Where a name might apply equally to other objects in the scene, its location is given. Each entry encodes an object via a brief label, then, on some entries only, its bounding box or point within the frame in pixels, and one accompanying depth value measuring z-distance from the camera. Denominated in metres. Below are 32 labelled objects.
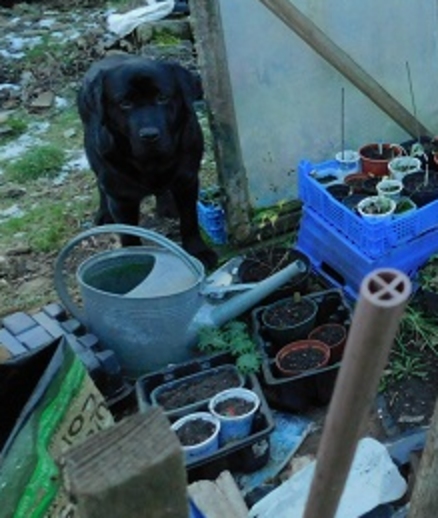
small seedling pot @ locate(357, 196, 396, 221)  3.35
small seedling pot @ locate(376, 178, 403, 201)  3.47
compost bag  1.94
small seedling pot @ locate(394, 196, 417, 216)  3.43
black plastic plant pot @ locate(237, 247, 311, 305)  3.39
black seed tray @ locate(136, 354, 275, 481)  2.61
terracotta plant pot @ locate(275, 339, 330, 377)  2.91
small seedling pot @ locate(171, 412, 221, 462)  2.58
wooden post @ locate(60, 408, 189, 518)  0.90
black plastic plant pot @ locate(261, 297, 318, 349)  3.08
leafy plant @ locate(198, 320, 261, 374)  2.94
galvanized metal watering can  2.94
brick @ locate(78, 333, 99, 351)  2.99
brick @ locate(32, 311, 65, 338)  3.04
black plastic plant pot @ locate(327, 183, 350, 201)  3.58
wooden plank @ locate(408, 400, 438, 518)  1.47
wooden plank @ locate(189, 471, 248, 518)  2.39
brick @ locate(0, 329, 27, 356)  2.89
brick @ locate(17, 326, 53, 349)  2.95
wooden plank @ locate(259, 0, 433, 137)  3.58
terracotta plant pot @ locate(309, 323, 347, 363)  2.99
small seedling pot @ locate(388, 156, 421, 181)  3.69
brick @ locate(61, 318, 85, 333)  3.08
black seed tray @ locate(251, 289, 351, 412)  2.84
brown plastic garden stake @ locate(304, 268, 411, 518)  0.79
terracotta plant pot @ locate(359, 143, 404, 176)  3.78
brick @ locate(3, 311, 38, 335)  3.05
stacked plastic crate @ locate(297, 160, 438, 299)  3.29
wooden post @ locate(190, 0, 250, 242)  3.43
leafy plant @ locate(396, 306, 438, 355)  3.17
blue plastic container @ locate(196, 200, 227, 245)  3.96
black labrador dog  3.26
